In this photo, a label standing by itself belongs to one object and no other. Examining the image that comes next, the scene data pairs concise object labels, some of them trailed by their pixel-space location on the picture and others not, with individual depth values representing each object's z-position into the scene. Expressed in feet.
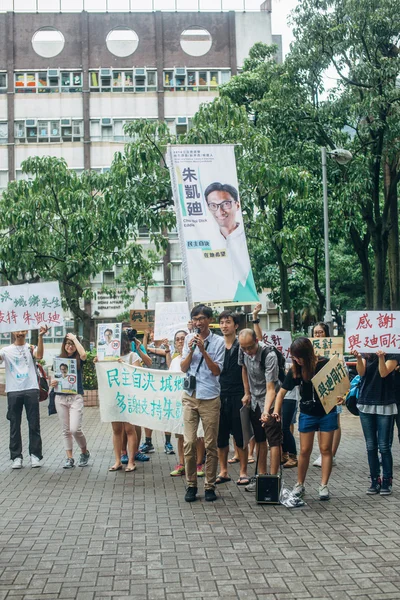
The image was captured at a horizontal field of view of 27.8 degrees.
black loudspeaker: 25.53
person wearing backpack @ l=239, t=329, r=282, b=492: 26.37
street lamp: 56.18
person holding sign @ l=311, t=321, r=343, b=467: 32.68
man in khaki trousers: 26.17
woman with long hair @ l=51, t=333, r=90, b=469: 32.94
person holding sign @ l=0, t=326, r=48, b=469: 33.30
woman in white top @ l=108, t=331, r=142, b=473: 31.99
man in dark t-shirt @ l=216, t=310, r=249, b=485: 28.68
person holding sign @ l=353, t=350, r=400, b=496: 26.84
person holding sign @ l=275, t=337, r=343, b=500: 25.59
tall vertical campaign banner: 29.81
